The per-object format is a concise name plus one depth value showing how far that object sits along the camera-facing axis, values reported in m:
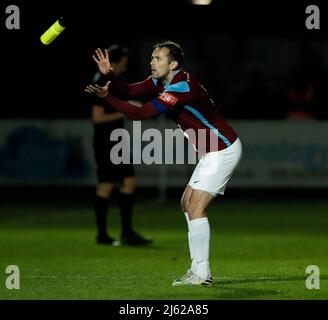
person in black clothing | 28.62
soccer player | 19.75
